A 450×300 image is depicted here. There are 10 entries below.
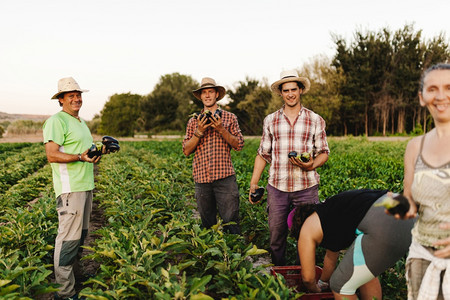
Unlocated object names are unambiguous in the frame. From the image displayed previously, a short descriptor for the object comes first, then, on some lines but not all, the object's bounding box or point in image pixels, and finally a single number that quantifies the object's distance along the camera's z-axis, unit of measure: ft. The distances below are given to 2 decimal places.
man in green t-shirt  10.44
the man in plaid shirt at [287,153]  11.18
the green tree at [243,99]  141.38
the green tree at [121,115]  168.35
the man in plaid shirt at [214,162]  12.89
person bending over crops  7.20
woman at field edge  5.25
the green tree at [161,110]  161.17
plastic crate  10.06
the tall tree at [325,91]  102.58
